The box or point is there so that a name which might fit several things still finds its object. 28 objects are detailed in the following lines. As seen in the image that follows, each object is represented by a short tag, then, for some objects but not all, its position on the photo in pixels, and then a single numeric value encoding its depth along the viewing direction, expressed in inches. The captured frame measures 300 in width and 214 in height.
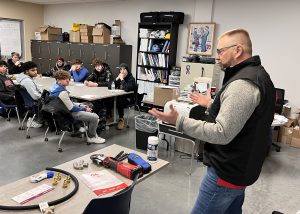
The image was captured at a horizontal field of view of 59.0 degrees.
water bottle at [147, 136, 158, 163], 76.9
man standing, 51.1
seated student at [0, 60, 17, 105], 187.9
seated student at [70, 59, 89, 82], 232.1
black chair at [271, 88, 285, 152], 179.2
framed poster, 225.8
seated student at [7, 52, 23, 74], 256.7
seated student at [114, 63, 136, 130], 200.2
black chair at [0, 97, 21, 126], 187.8
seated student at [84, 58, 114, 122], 203.9
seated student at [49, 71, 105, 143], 146.2
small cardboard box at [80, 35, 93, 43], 283.7
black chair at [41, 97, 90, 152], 142.7
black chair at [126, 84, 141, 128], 206.8
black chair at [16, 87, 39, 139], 174.2
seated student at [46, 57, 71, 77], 259.8
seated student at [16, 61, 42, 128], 170.9
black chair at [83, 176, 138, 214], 47.0
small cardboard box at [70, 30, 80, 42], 290.4
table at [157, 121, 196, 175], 142.0
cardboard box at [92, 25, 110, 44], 272.1
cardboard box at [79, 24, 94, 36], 280.4
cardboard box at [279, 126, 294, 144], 187.3
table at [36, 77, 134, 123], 172.2
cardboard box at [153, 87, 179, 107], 226.9
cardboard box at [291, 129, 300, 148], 183.3
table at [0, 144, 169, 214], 52.6
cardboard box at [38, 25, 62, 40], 314.2
